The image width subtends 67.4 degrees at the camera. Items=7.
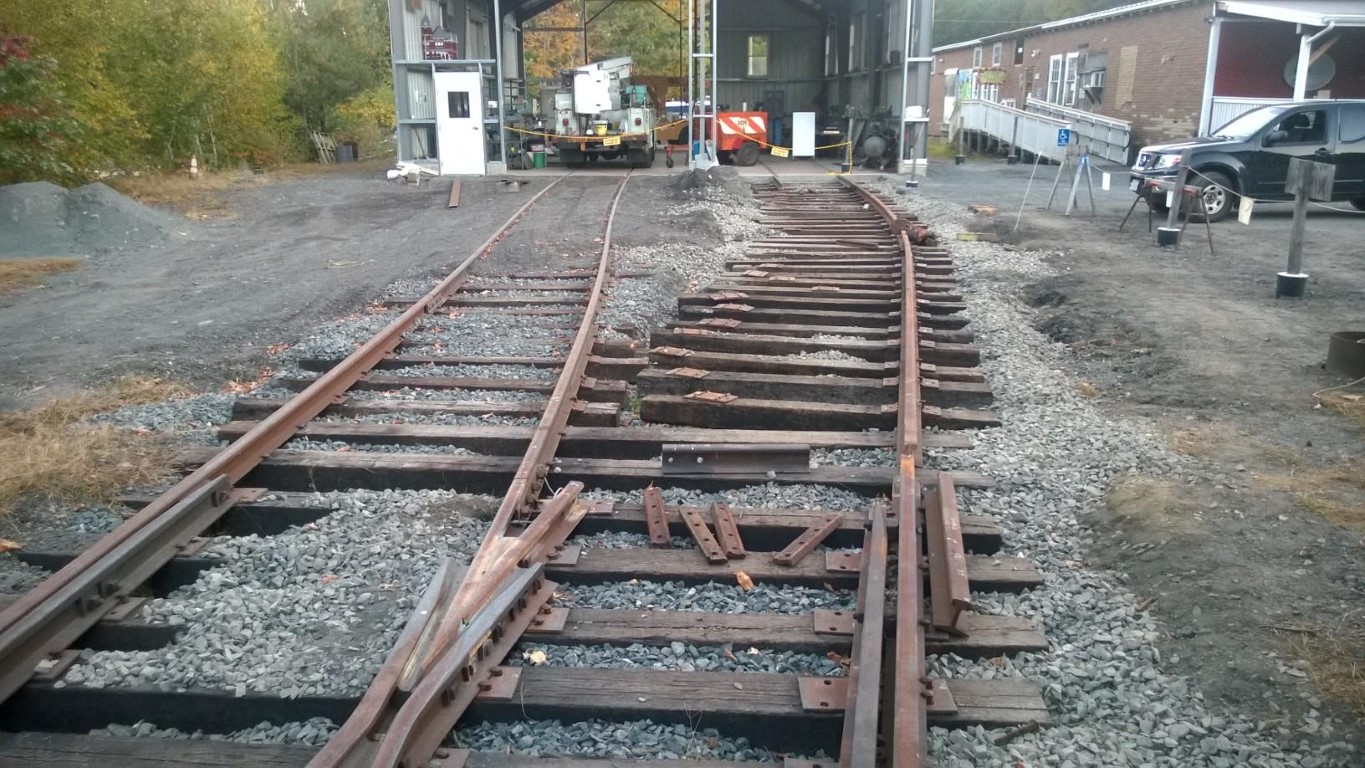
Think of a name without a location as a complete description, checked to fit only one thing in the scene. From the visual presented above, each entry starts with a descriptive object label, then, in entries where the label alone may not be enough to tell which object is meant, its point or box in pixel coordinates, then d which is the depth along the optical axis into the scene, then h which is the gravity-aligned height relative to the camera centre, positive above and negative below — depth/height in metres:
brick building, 22.94 +2.06
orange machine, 27.69 +0.11
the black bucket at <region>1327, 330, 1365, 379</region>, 7.00 -1.43
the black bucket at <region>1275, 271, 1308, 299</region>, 9.91 -1.36
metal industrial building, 24.47 +2.01
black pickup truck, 16.66 -0.15
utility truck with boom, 25.81 +0.57
